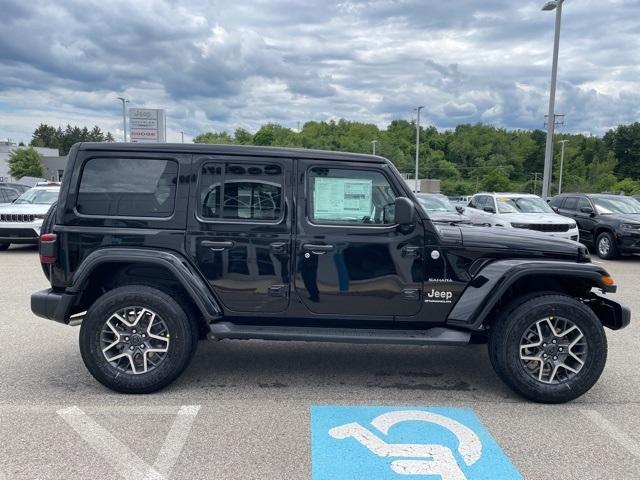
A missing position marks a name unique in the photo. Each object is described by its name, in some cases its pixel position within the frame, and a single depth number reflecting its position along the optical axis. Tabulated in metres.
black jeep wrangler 3.96
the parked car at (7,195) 15.09
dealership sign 32.44
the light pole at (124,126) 39.15
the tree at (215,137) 91.61
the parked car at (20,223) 11.75
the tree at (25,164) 65.69
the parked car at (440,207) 12.56
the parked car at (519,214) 11.81
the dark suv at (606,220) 11.84
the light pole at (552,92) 18.36
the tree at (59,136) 128.38
